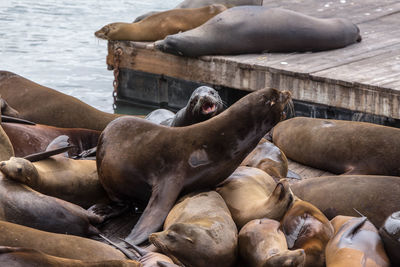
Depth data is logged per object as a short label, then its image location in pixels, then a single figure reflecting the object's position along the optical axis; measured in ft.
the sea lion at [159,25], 54.70
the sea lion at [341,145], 32.27
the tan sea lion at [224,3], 65.46
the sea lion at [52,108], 35.40
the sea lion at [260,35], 50.01
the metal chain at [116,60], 54.70
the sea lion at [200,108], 28.25
